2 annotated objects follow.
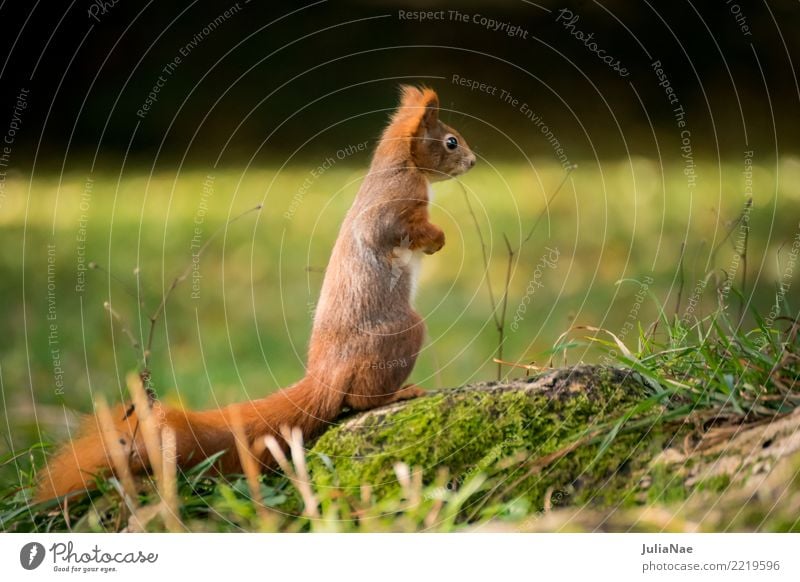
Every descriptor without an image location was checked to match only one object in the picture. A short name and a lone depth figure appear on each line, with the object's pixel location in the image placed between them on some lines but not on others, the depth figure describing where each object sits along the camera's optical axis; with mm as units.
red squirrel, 4473
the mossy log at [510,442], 4297
